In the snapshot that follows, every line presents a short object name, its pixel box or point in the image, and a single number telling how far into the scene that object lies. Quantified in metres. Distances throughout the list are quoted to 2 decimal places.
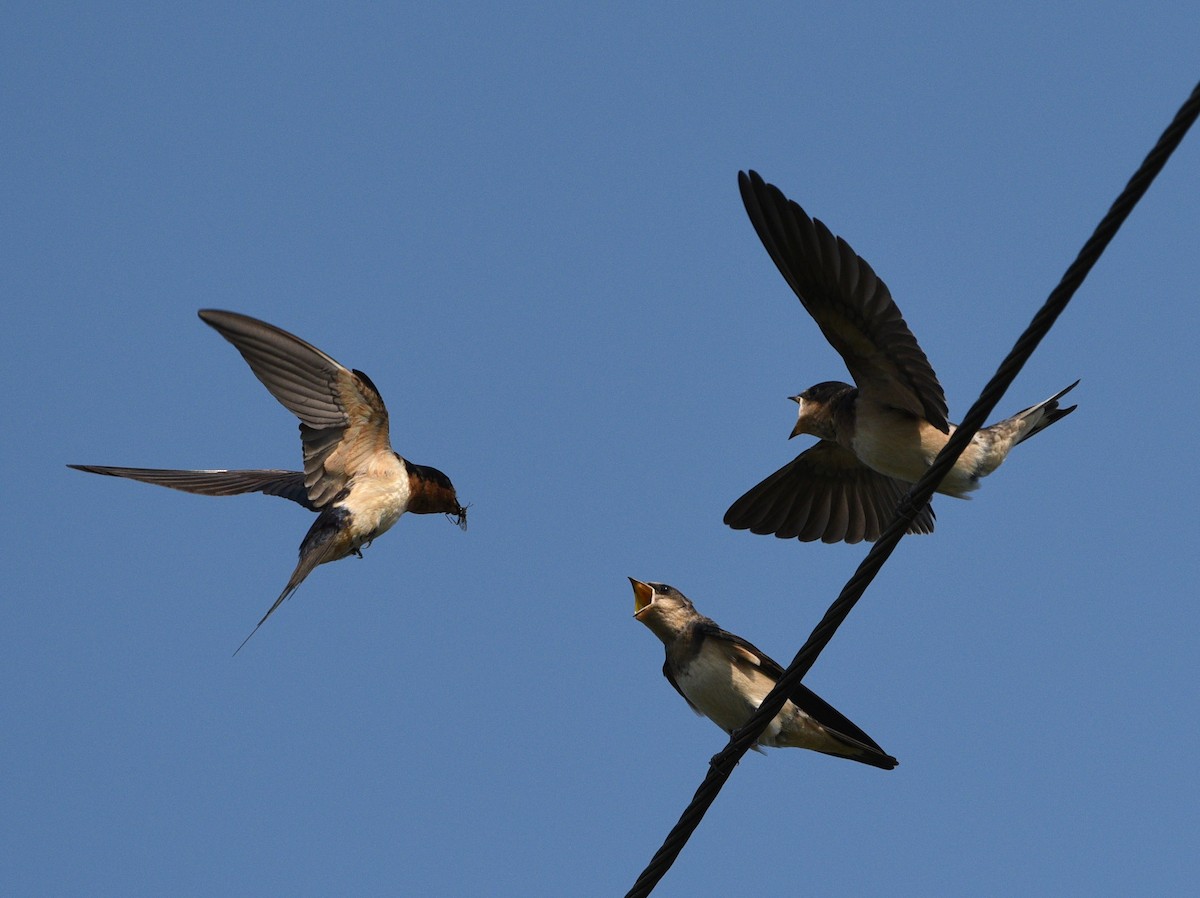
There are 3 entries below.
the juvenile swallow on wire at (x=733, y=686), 11.27
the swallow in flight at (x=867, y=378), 11.99
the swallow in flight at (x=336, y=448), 12.82
